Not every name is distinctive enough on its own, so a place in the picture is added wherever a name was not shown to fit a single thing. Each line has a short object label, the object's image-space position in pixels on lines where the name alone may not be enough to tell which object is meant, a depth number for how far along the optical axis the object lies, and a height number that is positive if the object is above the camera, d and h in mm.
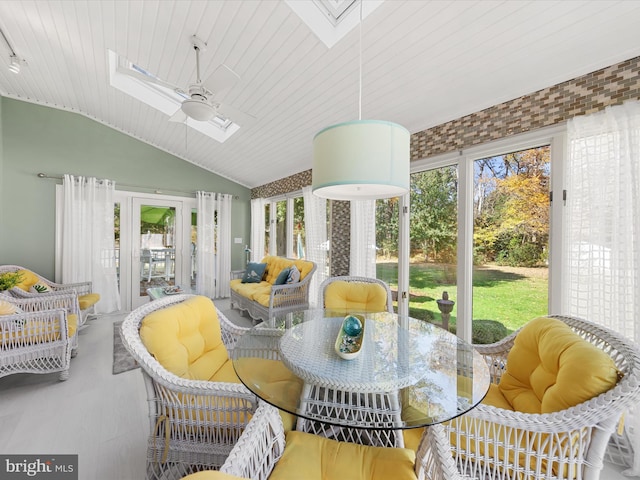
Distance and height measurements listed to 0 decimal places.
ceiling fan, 1923 +1198
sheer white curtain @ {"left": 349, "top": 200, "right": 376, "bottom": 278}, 3189 +4
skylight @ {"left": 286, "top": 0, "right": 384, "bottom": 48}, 1729 +1561
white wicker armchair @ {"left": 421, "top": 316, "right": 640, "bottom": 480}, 835 -717
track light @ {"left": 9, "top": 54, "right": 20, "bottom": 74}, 2369 +1623
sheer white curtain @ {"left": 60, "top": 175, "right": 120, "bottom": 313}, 3953 -3
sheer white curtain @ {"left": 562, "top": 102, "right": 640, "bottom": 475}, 1506 +123
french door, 4660 -159
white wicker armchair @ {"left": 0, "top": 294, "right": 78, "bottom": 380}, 2033 -895
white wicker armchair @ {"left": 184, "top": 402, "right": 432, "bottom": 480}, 869 -821
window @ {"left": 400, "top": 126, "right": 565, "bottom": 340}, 1973 +85
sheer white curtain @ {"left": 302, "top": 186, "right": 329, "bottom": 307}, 4012 +38
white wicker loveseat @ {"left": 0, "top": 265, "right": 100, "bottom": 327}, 2853 -670
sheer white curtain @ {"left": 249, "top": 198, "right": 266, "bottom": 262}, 5668 +143
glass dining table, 949 -627
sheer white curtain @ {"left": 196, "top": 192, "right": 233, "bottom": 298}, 5215 -127
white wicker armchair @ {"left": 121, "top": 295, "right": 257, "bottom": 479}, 1126 -828
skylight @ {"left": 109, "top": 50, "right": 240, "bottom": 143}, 2926 +1867
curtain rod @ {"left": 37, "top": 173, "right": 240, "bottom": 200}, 3868 +920
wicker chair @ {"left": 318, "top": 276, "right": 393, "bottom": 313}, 2451 -549
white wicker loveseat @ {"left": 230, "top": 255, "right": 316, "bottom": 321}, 3387 -787
